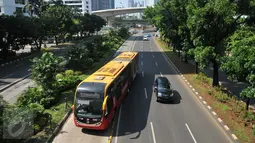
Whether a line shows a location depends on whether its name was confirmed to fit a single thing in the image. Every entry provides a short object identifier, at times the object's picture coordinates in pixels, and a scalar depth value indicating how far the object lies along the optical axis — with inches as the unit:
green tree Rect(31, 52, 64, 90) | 695.2
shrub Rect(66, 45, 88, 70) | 1050.1
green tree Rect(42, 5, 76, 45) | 1787.3
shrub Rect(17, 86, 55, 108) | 654.5
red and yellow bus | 515.9
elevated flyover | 3788.6
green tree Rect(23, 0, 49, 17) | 2089.1
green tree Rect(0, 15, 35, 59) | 1320.8
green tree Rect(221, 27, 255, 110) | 468.8
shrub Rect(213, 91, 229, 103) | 734.8
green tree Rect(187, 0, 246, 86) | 753.7
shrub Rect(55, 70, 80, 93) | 793.8
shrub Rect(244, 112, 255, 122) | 605.5
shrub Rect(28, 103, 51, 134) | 523.2
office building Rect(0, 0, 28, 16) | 2553.8
